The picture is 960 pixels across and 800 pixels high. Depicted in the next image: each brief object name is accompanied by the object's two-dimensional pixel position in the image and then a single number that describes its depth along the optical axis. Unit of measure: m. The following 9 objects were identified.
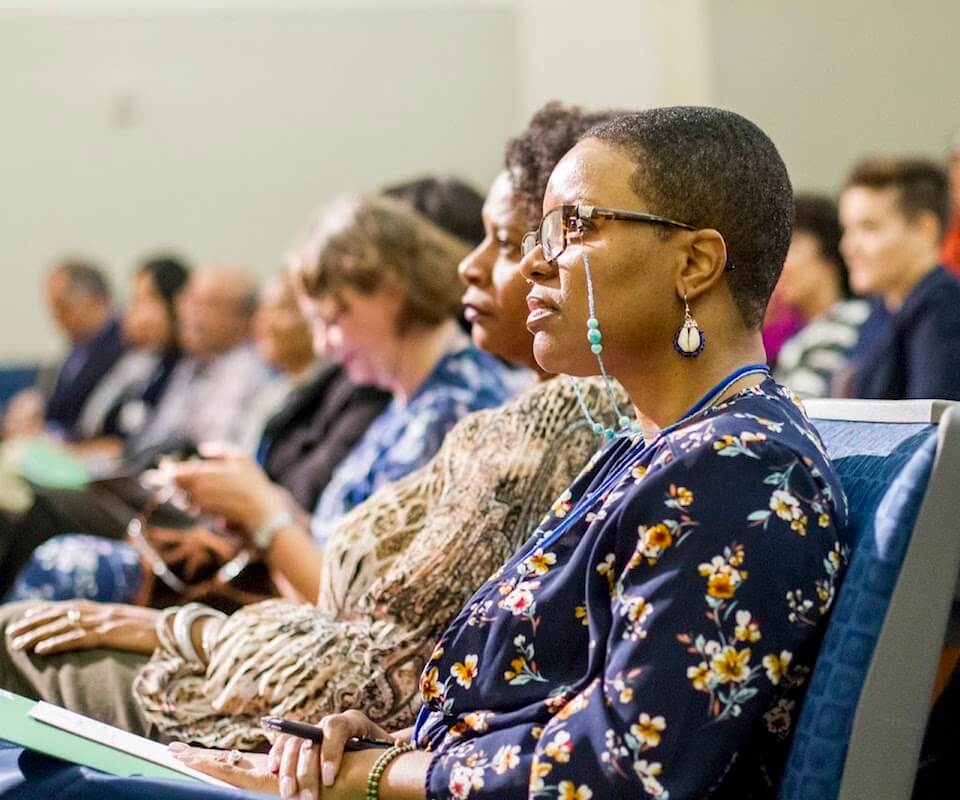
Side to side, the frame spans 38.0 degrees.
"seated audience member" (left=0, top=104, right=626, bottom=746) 1.67
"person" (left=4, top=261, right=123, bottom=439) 6.49
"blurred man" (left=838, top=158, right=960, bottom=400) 3.22
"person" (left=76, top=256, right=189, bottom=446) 6.02
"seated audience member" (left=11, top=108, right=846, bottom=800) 1.16
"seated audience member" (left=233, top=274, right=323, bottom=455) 4.35
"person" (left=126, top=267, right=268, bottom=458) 5.51
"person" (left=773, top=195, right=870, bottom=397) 3.99
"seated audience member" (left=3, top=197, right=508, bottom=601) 2.45
